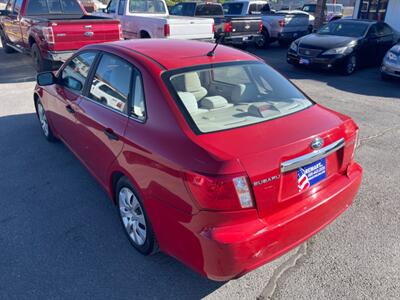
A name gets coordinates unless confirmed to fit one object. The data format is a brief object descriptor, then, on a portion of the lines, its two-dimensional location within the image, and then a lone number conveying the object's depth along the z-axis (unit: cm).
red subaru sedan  212
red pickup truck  790
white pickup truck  957
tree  1619
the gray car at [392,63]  876
